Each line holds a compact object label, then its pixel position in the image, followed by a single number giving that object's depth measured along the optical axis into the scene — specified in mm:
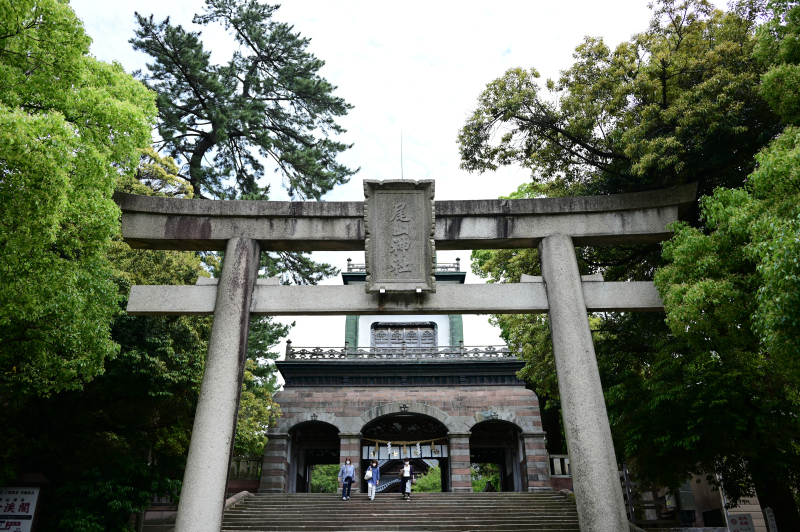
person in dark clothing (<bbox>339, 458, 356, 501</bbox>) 14844
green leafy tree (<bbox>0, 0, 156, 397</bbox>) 6570
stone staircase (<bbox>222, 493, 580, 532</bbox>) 12211
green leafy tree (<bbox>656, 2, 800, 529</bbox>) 5602
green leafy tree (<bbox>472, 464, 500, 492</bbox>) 27812
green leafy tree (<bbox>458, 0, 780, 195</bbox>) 9508
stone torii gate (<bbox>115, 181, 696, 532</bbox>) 7980
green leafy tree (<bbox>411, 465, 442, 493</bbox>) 29219
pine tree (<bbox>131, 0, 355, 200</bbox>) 17766
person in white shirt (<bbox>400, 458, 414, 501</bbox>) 14843
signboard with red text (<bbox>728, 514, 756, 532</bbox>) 10656
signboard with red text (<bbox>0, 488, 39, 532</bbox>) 10945
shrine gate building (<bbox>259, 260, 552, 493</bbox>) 18688
